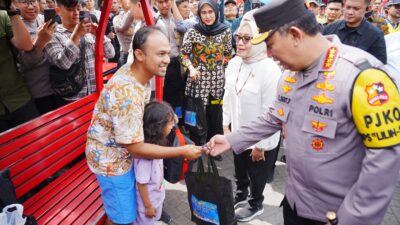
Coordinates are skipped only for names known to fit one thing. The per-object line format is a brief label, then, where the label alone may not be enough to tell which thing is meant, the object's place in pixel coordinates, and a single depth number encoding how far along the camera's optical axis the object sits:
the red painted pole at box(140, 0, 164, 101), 3.17
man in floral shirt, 1.89
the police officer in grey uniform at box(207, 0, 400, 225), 1.24
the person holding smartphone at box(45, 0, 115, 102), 2.94
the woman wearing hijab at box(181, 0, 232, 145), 3.94
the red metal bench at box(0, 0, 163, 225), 2.28
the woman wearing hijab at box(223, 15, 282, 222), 2.66
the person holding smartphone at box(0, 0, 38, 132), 2.43
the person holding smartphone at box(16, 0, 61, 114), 2.74
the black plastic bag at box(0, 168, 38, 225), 1.81
